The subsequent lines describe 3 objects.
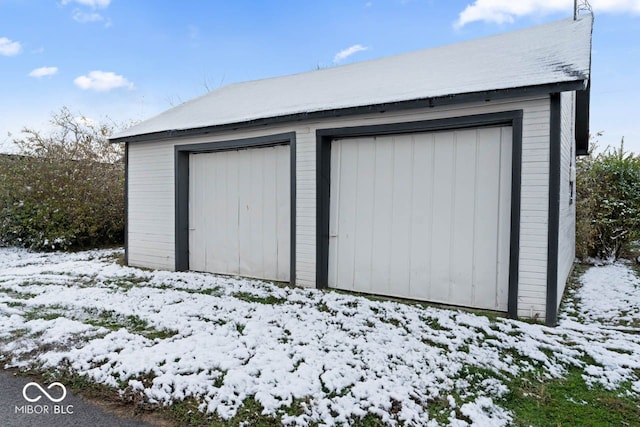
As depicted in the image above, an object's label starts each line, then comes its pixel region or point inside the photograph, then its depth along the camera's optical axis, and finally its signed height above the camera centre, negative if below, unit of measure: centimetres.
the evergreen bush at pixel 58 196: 864 +15
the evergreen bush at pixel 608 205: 736 +5
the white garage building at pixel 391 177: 382 +34
